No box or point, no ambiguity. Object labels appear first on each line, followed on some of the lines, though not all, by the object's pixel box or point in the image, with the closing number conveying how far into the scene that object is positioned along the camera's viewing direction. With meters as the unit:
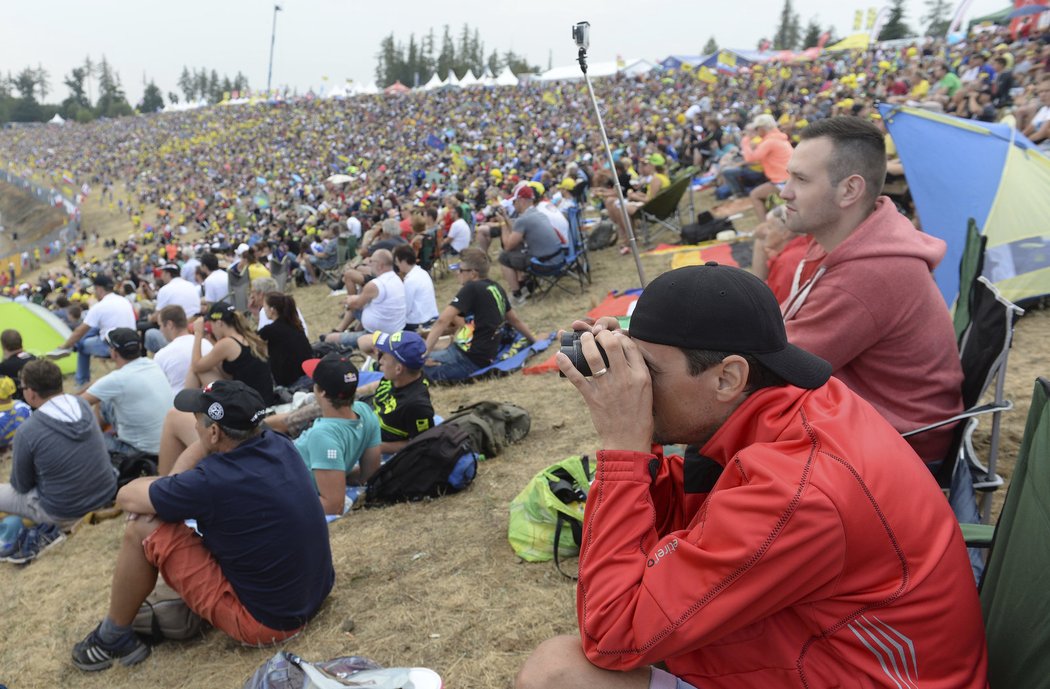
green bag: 3.15
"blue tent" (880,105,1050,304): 4.91
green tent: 10.59
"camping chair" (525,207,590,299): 8.82
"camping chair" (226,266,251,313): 11.85
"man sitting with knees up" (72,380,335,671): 2.83
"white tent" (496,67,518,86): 49.75
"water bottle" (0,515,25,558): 4.59
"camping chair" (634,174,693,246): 9.71
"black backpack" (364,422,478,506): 4.12
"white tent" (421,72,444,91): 52.33
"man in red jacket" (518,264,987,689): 1.19
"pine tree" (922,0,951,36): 62.89
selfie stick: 4.77
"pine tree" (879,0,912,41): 46.03
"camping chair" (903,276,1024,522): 2.21
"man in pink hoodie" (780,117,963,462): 2.25
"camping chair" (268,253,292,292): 14.24
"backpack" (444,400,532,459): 4.62
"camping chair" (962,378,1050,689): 1.33
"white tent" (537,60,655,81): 42.67
